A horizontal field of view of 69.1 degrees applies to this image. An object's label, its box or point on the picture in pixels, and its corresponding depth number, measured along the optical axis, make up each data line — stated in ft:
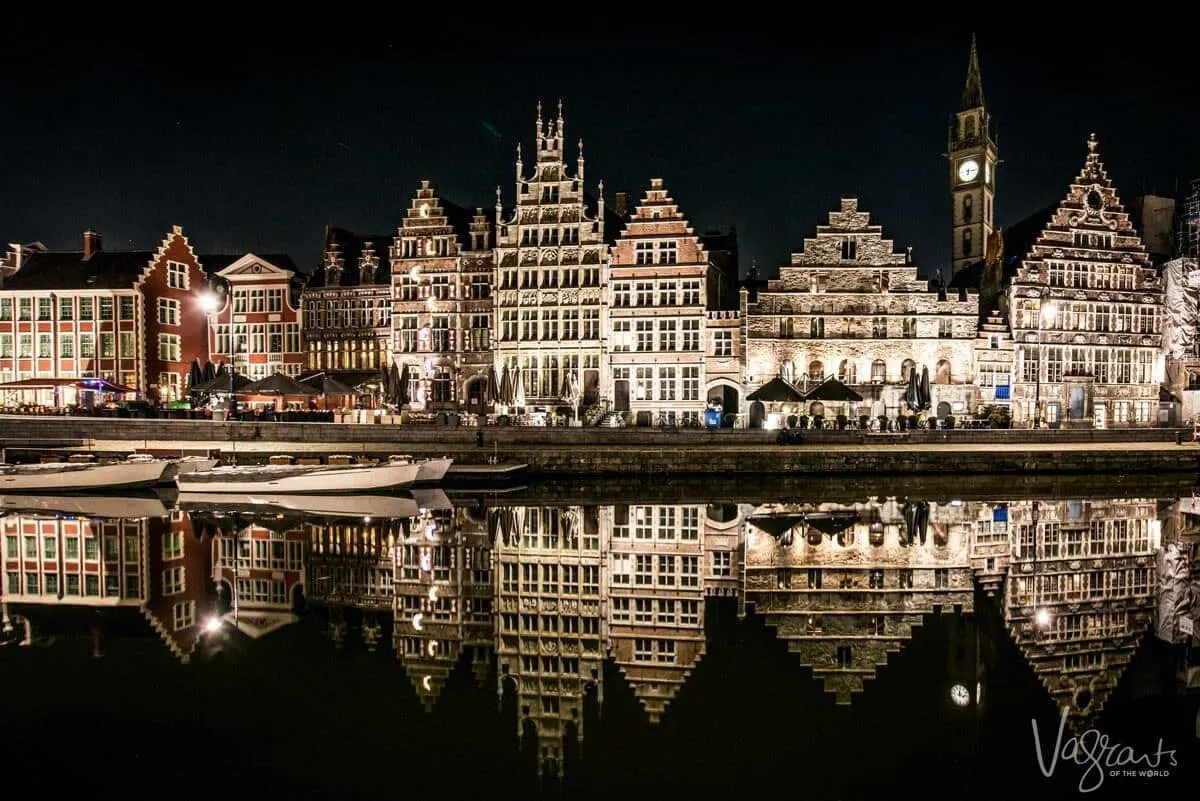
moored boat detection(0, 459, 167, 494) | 92.07
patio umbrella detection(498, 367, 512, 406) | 130.00
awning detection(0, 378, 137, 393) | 132.87
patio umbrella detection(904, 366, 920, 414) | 116.50
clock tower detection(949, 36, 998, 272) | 200.34
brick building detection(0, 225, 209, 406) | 149.89
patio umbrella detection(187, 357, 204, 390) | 127.40
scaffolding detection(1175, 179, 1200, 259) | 153.99
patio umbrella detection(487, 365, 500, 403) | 137.34
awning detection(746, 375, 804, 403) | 116.06
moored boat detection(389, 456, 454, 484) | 94.17
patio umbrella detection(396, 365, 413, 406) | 126.41
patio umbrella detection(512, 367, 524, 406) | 136.56
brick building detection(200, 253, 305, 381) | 155.63
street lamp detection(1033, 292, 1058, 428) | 141.59
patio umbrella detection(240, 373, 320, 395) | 115.75
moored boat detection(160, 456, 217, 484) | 97.02
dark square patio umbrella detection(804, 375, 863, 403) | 116.54
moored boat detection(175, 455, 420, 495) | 87.71
